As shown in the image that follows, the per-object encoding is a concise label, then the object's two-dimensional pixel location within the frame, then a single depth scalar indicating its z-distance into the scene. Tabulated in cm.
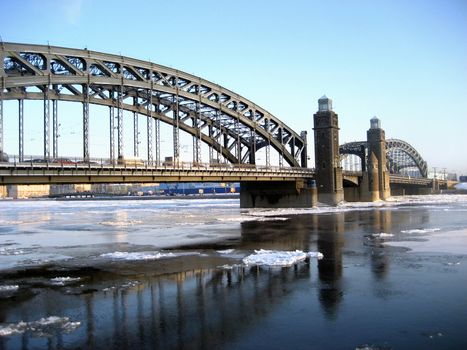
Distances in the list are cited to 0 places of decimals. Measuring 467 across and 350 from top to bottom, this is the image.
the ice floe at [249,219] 4669
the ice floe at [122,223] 4374
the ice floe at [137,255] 2100
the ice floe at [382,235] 2831
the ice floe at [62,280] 1576
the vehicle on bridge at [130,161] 4825
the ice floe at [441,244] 2154
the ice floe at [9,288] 1488
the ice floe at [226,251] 2235
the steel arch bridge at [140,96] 4369
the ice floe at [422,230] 3085
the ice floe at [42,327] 1027
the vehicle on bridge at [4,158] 3771
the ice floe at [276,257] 1883
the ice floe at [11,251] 2388
